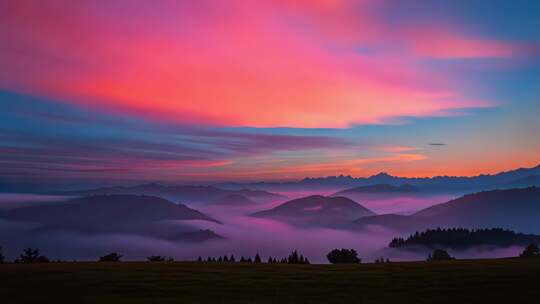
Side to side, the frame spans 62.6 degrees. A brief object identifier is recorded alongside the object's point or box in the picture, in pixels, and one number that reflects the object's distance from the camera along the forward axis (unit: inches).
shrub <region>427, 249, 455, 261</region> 5114.2
